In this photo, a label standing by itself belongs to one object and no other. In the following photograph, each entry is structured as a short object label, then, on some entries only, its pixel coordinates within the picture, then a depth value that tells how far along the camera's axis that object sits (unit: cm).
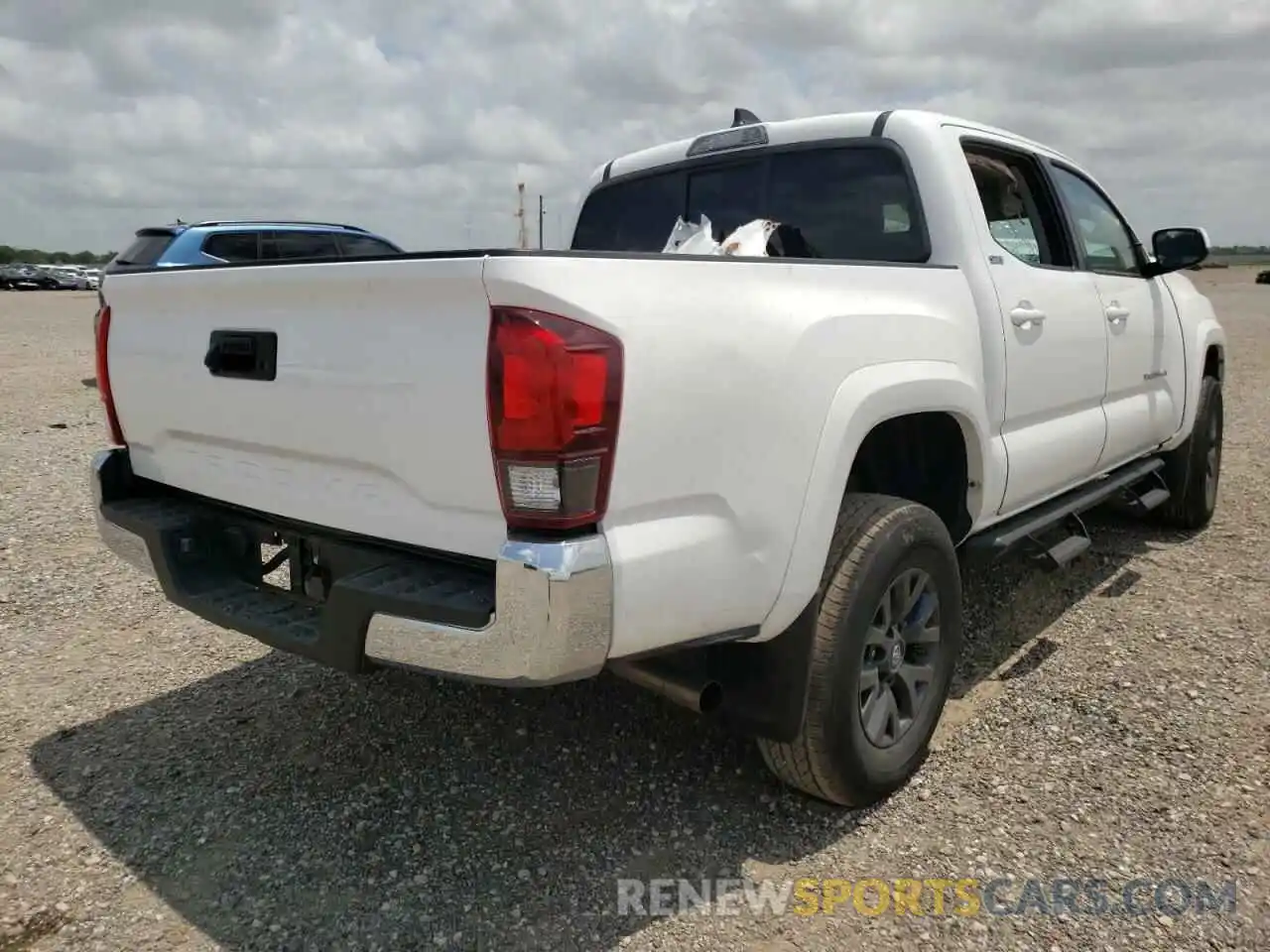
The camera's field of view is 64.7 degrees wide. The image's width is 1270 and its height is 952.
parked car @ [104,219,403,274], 980
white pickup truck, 203
